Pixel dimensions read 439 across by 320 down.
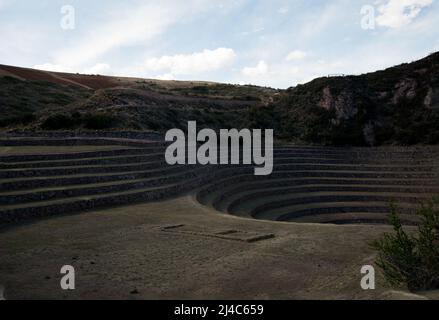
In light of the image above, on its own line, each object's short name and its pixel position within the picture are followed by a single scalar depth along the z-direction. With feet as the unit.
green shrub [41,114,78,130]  88.15
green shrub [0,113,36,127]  95.66
